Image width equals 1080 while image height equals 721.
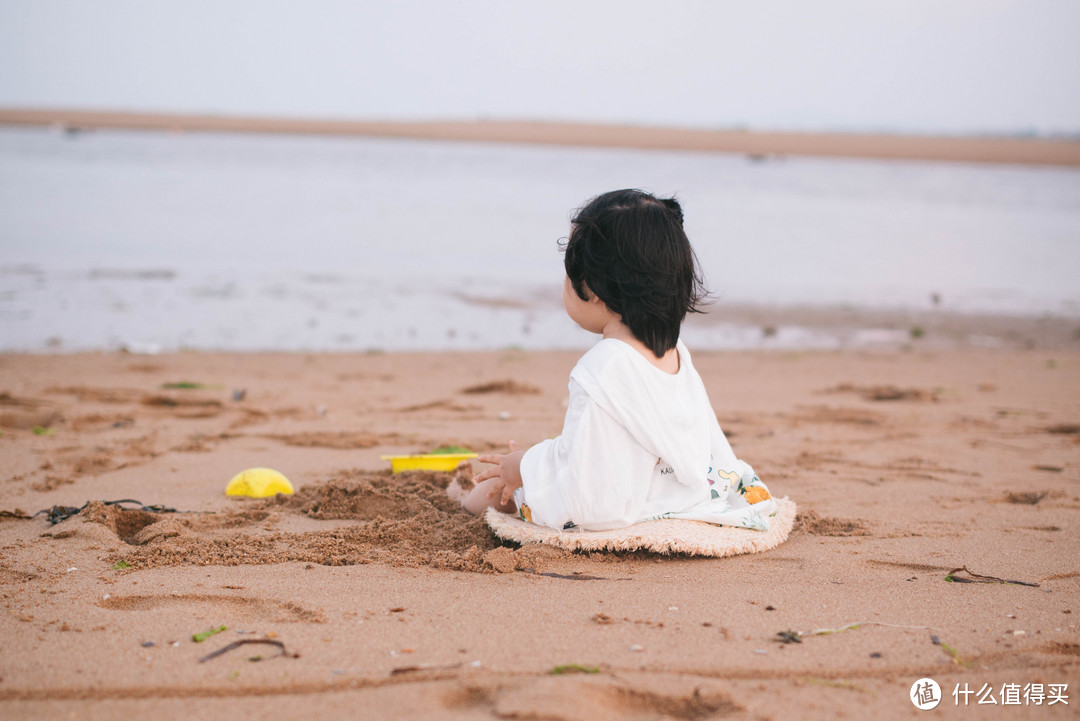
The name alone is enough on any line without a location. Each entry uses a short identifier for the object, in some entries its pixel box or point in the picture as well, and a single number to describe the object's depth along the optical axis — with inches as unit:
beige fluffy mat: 98.0
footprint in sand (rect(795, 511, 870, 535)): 113.9
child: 95.0
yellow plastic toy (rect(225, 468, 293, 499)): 130.1
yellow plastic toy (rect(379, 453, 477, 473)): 139.1
